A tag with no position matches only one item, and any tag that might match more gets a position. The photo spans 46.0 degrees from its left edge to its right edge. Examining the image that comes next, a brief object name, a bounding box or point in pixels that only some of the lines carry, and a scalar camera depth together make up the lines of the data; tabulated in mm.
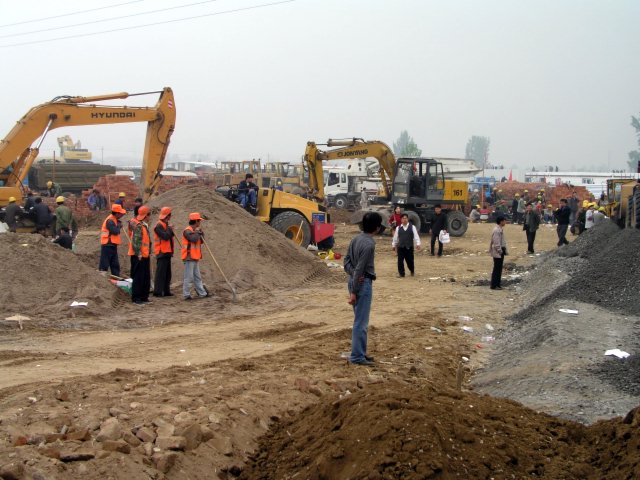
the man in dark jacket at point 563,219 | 22844
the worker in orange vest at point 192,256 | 13703
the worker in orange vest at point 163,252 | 13750
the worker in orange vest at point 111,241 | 14281
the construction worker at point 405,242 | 17266
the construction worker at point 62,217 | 17594
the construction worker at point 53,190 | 31748
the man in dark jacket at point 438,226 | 20859
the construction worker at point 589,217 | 25281
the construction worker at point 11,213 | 18688
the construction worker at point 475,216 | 38125
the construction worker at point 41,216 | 19609
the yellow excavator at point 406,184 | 26953
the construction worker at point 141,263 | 13375
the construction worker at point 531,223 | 22141
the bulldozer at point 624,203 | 19484
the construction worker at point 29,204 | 19781
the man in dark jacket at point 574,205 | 32812
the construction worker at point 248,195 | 20891
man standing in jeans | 8453
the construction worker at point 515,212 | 37253
